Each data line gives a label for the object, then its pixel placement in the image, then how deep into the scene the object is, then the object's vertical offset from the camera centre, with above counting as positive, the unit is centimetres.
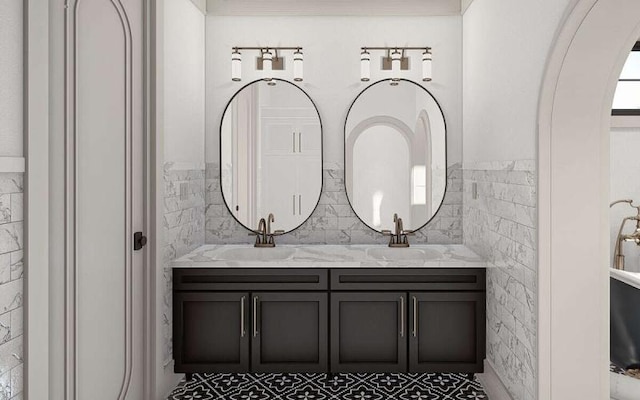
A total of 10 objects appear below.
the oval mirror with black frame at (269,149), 369 +34
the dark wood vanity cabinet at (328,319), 308 -74
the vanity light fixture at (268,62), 363 +95
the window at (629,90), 381 +78
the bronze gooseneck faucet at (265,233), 362 -26
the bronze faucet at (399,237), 360 -29
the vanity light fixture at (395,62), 362 +94
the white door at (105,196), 203 +0
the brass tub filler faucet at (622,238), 362 -30
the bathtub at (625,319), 302 -73
